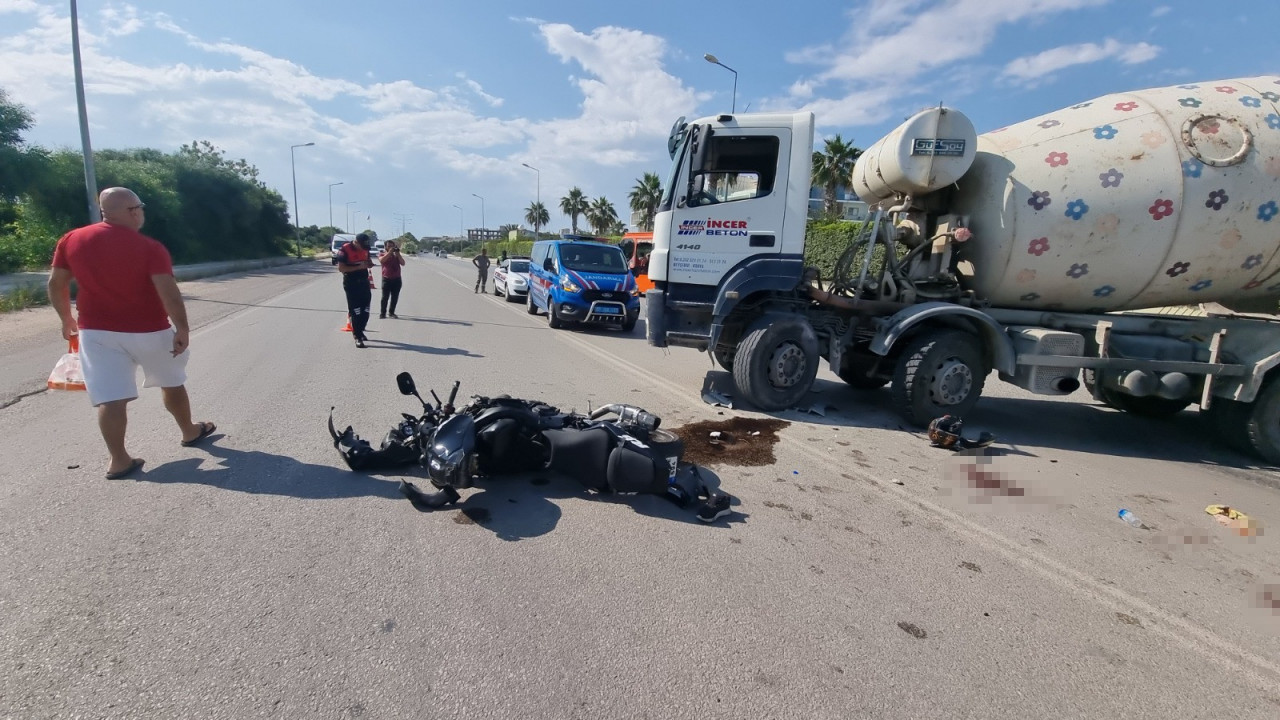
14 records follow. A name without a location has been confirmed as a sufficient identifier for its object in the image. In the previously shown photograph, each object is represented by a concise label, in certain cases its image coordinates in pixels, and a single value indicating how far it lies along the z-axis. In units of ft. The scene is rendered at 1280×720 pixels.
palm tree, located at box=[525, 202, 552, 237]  263.70
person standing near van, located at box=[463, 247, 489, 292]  74.13
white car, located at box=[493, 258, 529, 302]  63.41
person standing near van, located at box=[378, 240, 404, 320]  40.45
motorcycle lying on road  12.17
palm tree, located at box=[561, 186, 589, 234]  227.61
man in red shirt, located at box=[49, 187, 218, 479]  13.03
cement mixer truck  18.48
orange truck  65.55
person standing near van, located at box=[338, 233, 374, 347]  31.07
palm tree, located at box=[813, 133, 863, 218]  98.32
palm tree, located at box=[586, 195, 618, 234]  221.46
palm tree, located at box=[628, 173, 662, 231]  142.41
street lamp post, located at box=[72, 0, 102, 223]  51.84
